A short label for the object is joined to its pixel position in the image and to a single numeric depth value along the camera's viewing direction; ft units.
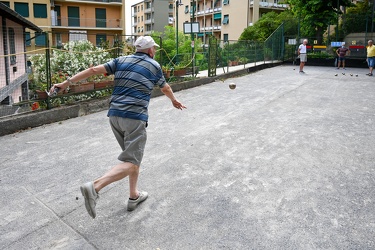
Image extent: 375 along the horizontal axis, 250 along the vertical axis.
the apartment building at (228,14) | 166.61
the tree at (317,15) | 79.20
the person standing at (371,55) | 57.21
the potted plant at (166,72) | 41.27
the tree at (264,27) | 120.58
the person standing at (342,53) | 68.13
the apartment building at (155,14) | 259.19
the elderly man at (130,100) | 11.40
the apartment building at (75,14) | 127.13
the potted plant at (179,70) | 43.57
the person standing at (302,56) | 58.34
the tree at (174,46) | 43.84
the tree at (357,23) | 75.20
